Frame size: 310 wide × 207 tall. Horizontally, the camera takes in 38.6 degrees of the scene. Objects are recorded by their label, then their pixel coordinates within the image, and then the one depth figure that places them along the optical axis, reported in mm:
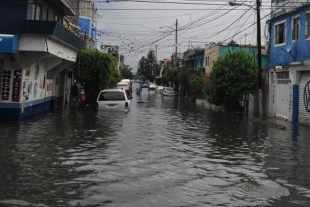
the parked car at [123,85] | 55562
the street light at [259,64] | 28438
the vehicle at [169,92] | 72875
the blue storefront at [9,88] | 20047
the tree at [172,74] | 84875
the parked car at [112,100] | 25547
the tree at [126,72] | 167150
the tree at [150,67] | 167000
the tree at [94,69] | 33219
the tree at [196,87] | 52788
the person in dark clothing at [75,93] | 35469
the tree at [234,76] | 31922
